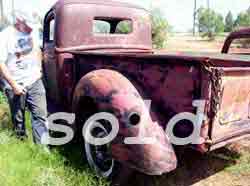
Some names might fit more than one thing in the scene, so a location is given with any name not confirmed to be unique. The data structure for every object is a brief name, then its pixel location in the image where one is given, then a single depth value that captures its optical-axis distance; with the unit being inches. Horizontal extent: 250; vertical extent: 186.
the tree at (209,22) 1385.3
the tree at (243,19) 1354.6
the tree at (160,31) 779.4
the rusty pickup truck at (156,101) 104.9
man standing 143.9
